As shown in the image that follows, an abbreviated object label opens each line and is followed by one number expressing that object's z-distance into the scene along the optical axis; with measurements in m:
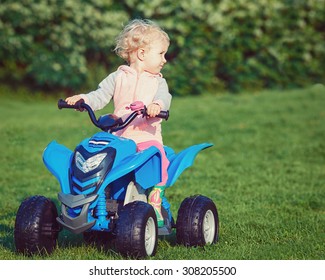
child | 10.12
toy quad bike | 9.17
